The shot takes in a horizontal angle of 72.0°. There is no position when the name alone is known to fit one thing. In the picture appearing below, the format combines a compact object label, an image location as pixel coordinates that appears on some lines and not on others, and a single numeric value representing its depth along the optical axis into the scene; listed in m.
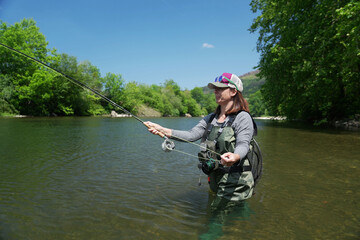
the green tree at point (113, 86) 81.44
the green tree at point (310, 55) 16.84
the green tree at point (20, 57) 47.97
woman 3.45
